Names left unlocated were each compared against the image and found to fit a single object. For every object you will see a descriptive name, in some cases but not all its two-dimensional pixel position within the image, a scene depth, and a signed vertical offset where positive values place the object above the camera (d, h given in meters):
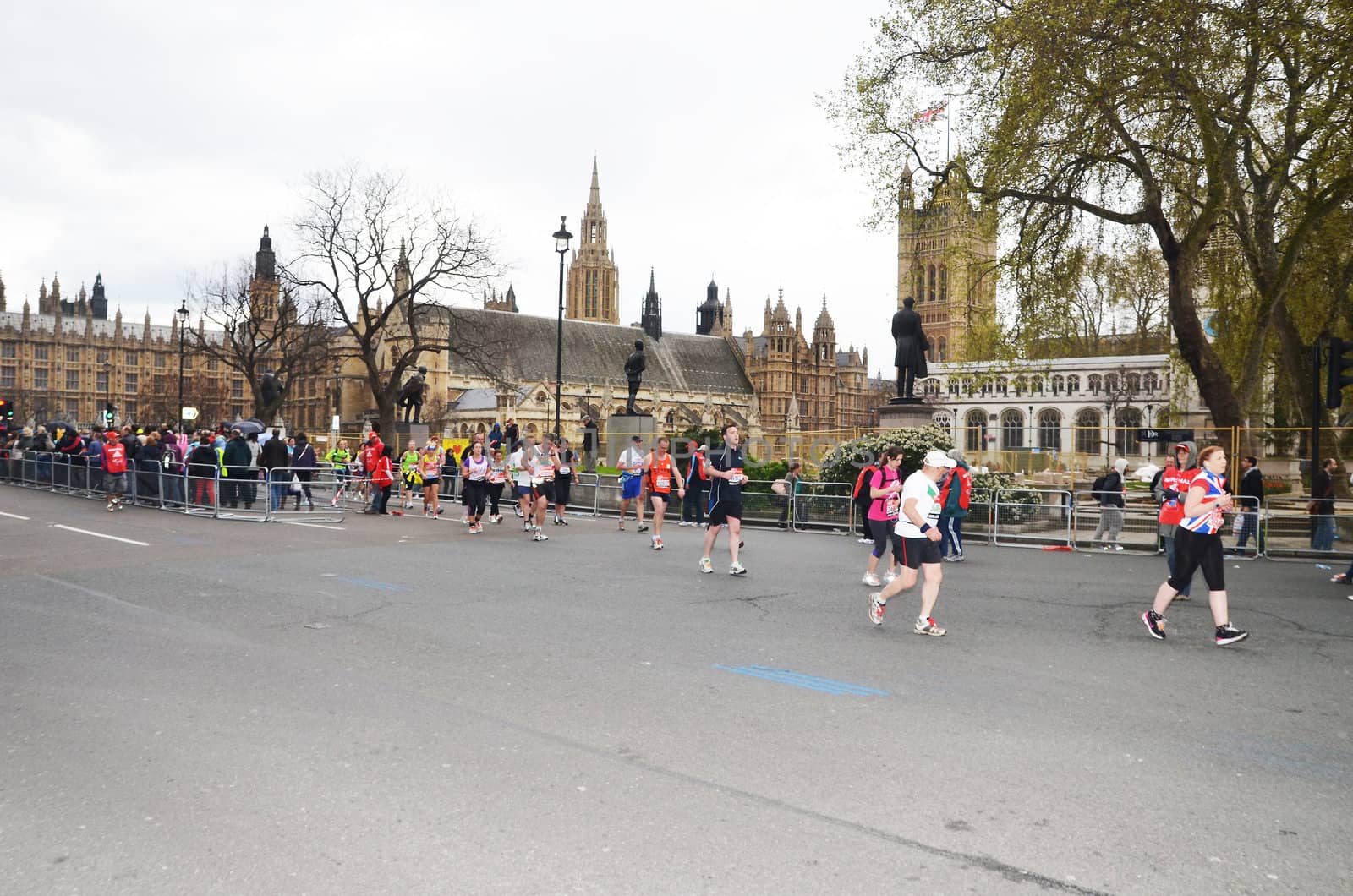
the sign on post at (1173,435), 19.77 +0.50
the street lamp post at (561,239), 29.22 +6.24
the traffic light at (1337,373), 14.38 +1.25
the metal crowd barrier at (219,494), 20.09 -0.73
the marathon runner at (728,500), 12.53 -0.50
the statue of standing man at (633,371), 32.59 +2.80
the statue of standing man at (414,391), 34.69 +2.27
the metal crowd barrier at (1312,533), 16.50 -1.15
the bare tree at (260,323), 47.12 +6.53
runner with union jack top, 8.38 -0.69
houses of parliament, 100.56 +10.44
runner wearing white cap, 8.57 -0.63
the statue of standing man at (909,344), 24.09 +2.72
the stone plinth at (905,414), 24.34 +1.07
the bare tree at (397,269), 40.31 +7.45
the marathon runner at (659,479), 15.51 -0.31
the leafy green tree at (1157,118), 16.59 +6.18
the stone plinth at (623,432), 31.34 +0.85
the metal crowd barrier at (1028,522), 18.78 -1.14
